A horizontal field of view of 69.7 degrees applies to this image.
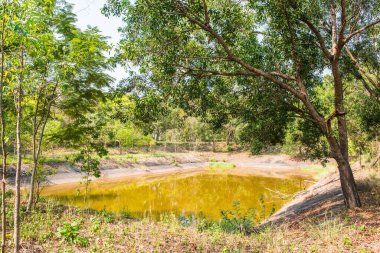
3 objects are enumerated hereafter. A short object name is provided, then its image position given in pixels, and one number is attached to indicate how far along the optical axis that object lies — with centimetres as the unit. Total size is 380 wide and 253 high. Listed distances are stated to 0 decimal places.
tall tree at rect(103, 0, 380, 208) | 809
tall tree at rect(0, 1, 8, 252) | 442
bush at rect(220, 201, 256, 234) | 984
